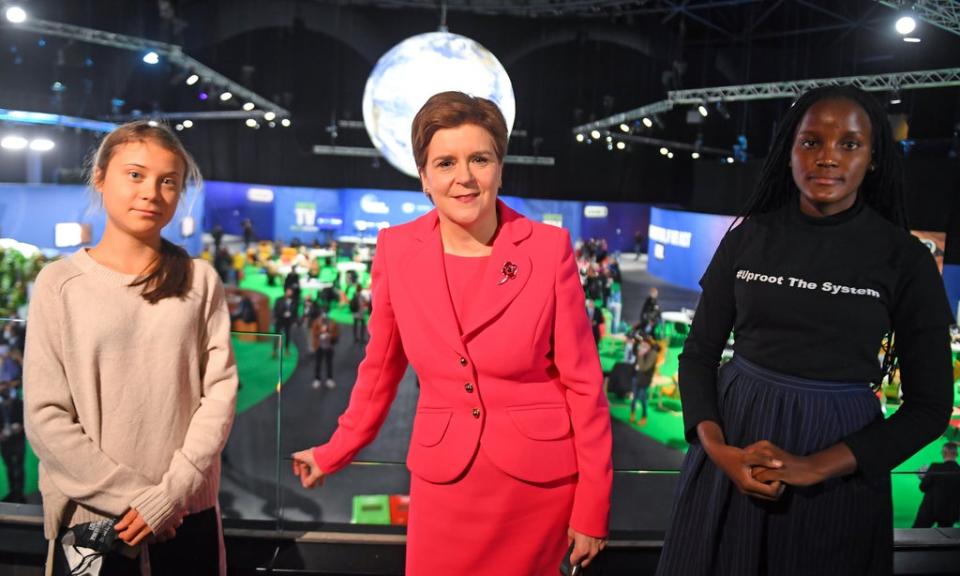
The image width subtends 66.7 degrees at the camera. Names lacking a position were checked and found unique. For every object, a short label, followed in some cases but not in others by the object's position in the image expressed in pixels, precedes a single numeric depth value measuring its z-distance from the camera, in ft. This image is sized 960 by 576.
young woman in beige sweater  4.99
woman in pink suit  4.89
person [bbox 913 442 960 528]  9.01
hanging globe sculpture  18.74
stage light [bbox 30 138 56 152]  44.09
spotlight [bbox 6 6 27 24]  34.88
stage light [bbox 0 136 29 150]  41.93
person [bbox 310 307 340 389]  29.27
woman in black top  4.23
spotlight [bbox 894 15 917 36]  28.96
